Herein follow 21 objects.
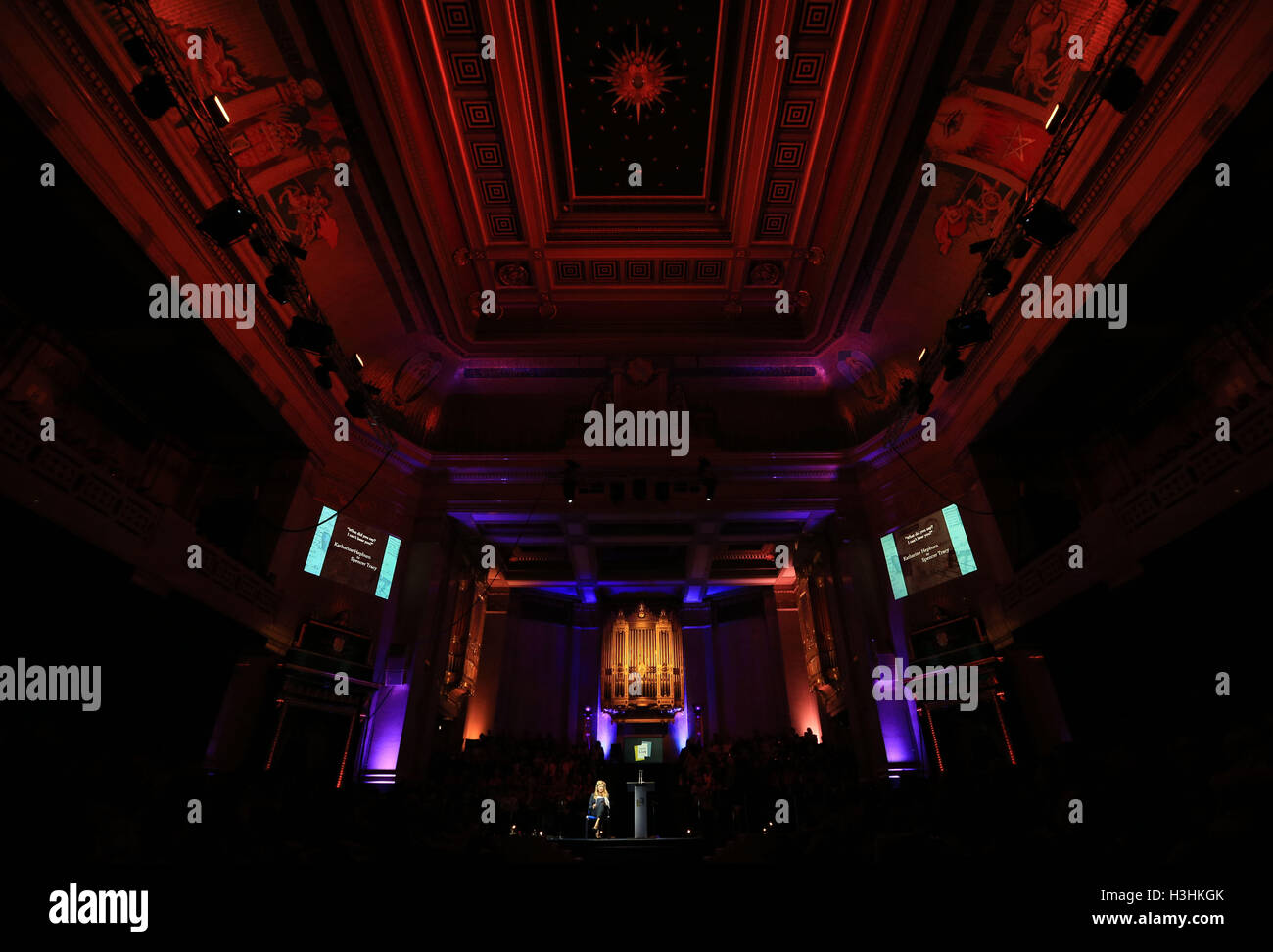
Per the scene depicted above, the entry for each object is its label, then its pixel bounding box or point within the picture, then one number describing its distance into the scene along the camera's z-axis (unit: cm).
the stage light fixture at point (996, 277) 1027
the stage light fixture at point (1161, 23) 717
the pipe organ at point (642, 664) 2125
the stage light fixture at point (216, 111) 939
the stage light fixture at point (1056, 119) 914
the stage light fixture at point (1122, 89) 780
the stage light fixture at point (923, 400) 1286
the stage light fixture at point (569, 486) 1558
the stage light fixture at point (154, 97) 765
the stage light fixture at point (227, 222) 909
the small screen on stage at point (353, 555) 1381
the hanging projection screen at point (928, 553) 1346
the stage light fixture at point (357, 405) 1324
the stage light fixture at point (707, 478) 1581
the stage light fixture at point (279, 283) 1058
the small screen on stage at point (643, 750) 2123
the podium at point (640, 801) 1502
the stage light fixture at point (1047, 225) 924
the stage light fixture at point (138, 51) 751
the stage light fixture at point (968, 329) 1072
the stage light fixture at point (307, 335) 1117
